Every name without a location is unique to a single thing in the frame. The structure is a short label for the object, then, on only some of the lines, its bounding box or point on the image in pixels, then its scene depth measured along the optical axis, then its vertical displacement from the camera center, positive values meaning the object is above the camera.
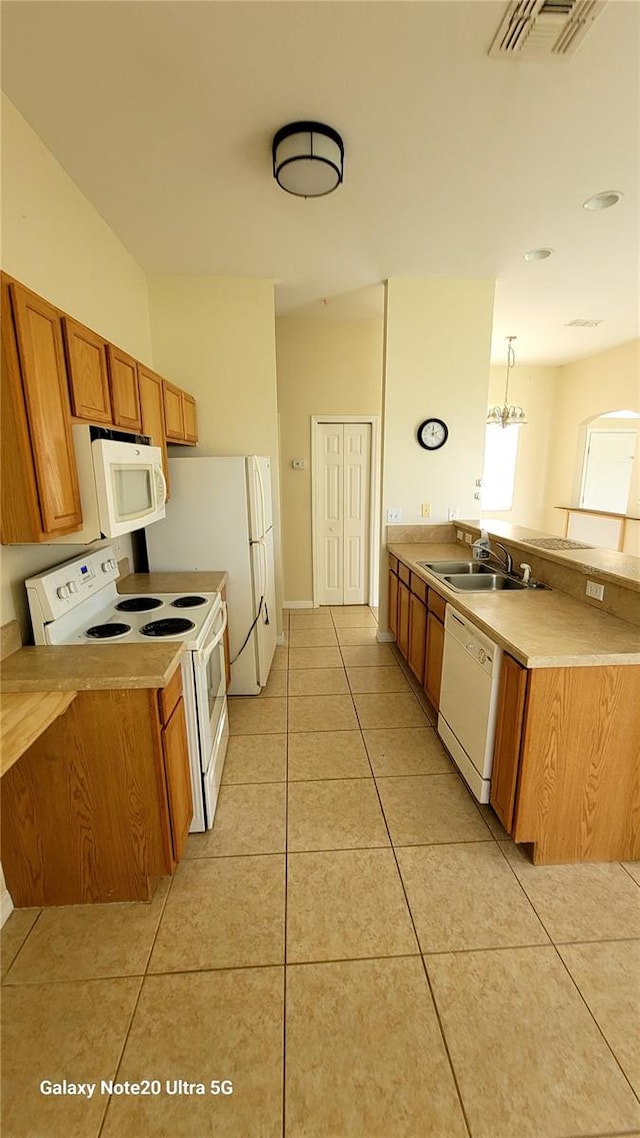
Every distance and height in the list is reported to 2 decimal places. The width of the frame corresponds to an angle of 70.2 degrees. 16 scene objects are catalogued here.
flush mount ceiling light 1.90 +1.34
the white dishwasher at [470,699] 1.97 -1.05
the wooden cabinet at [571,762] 1.72 -1.10
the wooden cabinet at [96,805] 1.58 -1.16
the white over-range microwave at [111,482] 1.73 -0.02
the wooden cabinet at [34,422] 1.40 +0.18
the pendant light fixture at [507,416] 5.34 +0.68
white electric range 1.84 -0.66
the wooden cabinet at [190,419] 3.30 +0.42
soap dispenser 3.26 -0.52
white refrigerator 2.93 -0.39
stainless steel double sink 2.95 -0.67
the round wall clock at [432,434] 3.77 +0.33
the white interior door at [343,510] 4.90 -0.38
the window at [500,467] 6.86 +0.11
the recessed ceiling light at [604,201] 2.43 +1.46
